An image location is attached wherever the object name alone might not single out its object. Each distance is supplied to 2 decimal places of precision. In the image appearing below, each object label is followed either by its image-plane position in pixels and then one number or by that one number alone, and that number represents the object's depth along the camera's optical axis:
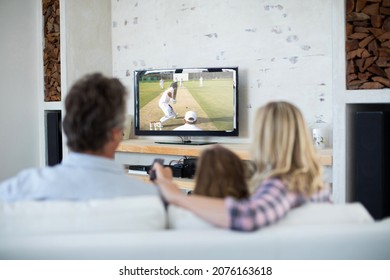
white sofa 1.32
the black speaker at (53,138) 5.33
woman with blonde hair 1.38
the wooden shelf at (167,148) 4.19
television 4.61
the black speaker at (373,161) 3.31
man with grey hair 1.51
